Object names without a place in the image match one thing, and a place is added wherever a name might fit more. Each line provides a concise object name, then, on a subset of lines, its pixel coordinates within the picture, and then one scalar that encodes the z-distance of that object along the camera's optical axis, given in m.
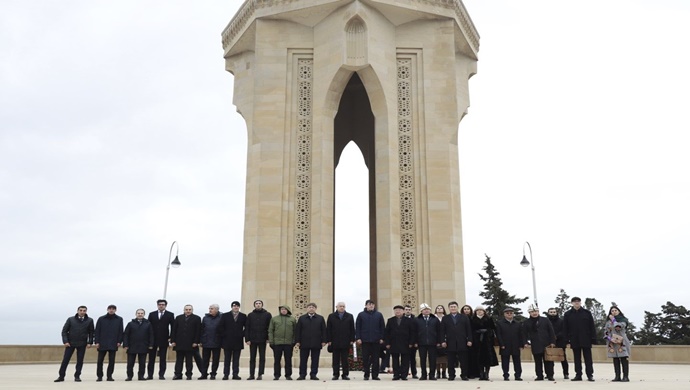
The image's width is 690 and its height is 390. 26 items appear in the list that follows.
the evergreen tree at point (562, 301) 43.94
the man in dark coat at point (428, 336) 11.01
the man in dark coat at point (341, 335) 11.08
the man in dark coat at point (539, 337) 11.08
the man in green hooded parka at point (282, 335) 11.16
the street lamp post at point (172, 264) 23.43
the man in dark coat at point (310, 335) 11.06
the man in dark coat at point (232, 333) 11.27
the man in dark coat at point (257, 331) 11.27
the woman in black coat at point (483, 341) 11.02
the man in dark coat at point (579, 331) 10.84
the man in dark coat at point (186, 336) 11.16
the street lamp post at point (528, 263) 24.36
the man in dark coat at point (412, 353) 11.18
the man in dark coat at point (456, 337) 10.91
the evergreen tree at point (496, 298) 35.91
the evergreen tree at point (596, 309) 43.03
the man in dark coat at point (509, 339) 11.05
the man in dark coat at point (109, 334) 10.98
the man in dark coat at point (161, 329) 11.32
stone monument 17.00
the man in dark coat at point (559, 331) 11.16
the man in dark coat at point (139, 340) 11.04
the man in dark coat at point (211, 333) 11.30
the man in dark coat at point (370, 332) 11.14
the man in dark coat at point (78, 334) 10.86
